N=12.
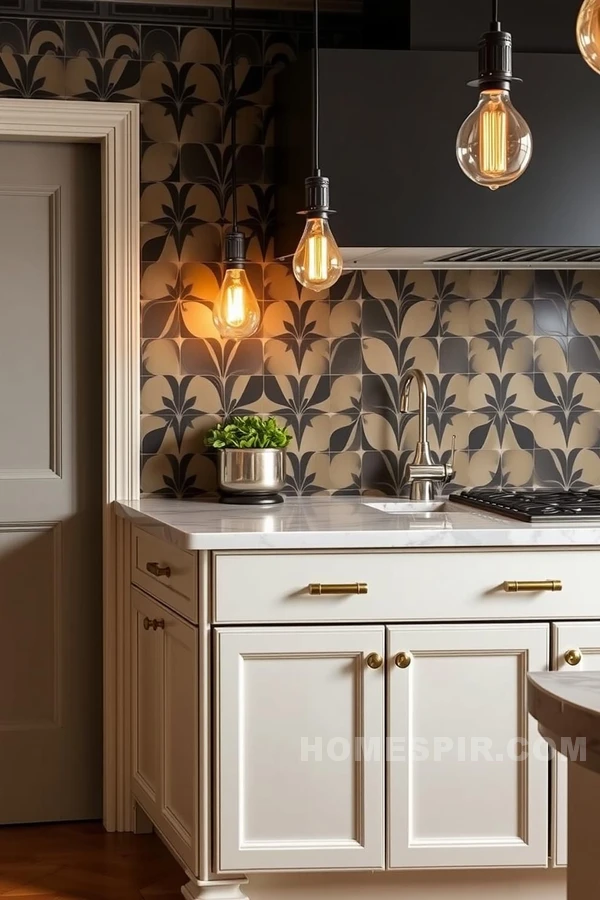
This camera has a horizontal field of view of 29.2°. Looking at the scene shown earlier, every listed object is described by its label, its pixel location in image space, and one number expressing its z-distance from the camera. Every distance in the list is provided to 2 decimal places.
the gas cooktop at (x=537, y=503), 2.53
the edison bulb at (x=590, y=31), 1.21
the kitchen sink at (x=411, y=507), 3.07
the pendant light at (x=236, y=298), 2.95
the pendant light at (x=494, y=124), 1.62
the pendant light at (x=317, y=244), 2.32
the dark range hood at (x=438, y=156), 2.77
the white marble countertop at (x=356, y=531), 2.38
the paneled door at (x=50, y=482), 3.19
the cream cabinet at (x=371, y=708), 2.41
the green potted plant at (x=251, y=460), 2.97
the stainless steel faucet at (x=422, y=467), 3.13
